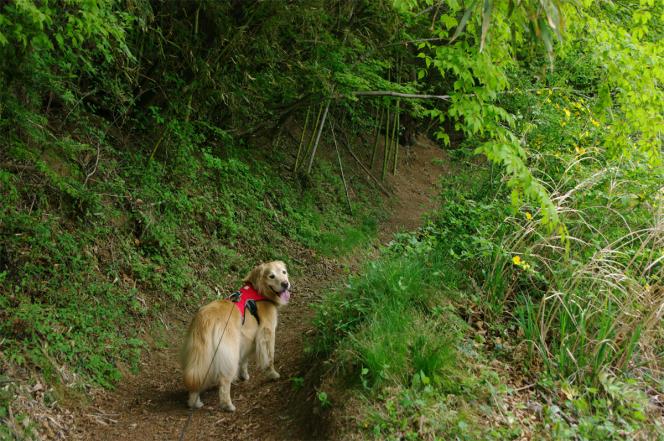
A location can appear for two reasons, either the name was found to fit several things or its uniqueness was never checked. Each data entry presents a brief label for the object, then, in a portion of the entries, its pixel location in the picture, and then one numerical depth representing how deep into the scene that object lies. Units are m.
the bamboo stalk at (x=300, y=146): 11.51
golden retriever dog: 4.45
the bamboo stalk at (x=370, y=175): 14.23
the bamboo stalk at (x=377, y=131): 15.44
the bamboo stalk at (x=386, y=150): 15.06
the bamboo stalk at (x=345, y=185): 11.99
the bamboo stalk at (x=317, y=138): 11.69
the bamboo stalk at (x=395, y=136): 15.60
